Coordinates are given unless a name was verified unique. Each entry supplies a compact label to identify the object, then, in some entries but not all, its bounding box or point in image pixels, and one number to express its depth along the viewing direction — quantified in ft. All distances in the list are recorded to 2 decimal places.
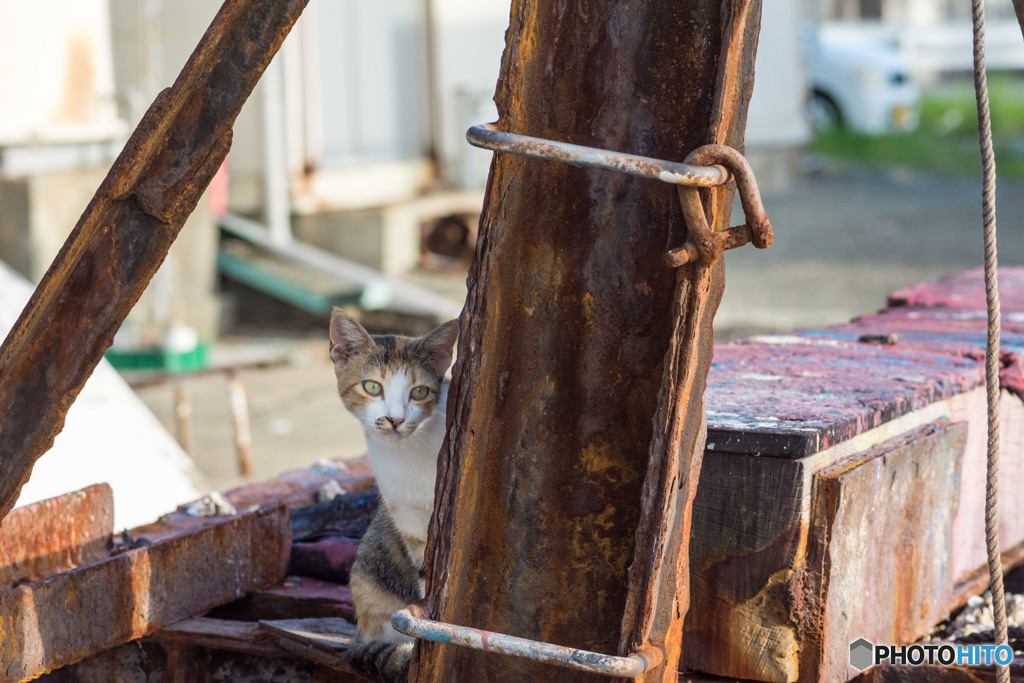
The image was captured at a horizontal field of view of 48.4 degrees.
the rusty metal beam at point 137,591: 6.65
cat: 7.61
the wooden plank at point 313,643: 7.36
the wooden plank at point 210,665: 7.70
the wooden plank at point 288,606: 8.44
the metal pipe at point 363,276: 27.09
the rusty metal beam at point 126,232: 5.91
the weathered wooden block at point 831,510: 6.74
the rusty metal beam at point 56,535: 7.50
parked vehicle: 59.36
